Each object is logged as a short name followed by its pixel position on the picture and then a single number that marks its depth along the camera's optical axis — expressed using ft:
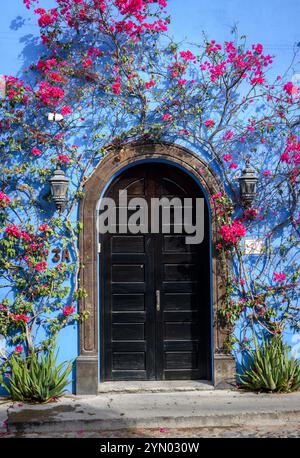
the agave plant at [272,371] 20.16
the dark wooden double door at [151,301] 21.79
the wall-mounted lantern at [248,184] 20.79
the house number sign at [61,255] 20.90
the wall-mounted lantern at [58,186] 20.13
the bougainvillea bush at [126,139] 20.76
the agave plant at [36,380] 19.36
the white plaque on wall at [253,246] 21.59
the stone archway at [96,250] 20.57
